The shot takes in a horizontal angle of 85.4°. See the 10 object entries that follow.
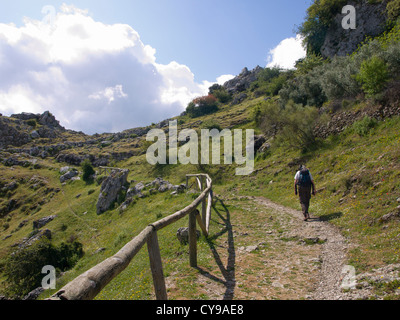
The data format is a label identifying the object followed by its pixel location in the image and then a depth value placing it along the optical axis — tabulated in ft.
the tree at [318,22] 164.55
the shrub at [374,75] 60.08
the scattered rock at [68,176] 170.82
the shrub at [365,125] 57.82
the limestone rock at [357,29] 129.08
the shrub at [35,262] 57.57
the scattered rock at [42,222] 103.11
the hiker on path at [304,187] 38.23
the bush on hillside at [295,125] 78.64
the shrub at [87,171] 160.74
